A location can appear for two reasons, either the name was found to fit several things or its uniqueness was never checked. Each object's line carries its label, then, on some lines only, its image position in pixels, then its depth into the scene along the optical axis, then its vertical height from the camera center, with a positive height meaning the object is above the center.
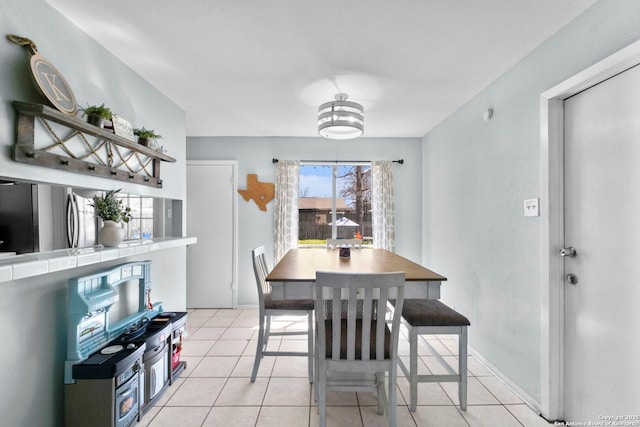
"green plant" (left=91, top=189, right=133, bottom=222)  1.98 +0.04
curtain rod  4.38 +0.72
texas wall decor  4.34 +0.28
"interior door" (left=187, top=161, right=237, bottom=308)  4.29 -0.31
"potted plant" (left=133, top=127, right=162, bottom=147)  2.39 +0.60
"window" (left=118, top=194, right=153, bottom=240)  2.47 -0.04
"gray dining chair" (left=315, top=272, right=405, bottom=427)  1.59 -0.71
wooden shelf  1.46 +0.39
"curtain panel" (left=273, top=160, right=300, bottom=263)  4.29 +0.05
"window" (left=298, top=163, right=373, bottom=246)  4.54 +0.14
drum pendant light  2.41 +0.73
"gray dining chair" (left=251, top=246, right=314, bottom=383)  2.40 -0.78
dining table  1.91 -0.42
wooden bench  2.04 -0.82
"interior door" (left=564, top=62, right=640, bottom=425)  1.50 -0.21
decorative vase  1.95 -0.13
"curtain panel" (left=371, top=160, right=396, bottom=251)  4.34 +0.10
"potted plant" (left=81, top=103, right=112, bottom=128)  1.84 +0.59
